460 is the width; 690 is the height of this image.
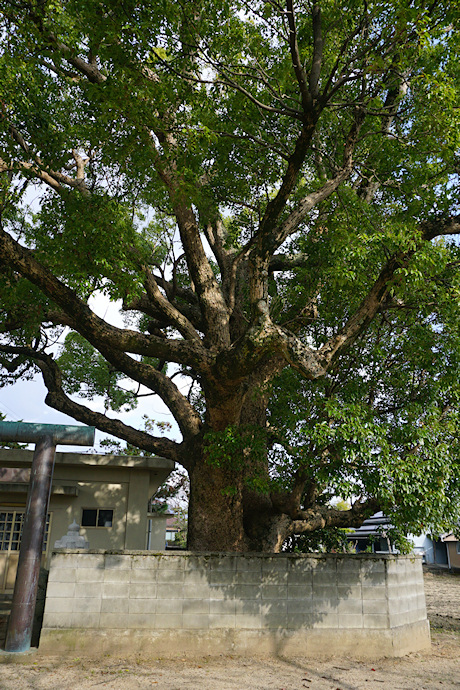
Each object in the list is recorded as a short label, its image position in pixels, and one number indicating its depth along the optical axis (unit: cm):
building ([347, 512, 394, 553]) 3104
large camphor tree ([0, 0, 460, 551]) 754
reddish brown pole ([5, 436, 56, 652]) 676
